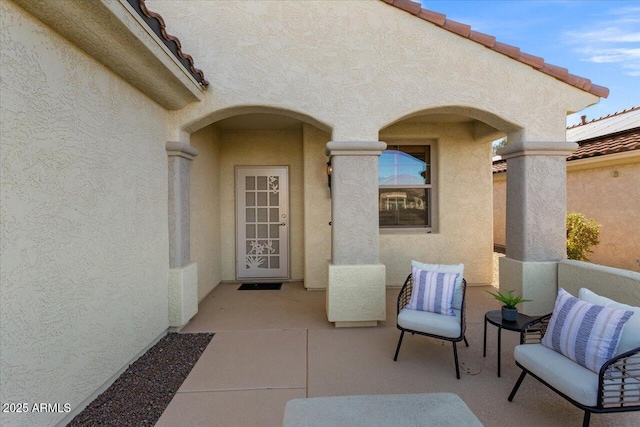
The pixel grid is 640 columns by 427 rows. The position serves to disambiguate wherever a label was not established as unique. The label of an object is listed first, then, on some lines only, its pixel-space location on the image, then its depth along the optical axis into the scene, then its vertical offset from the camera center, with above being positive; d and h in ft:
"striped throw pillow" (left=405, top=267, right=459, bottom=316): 12.46 -3.16
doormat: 22.84 -5.34
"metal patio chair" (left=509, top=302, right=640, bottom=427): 7.59 -4.22
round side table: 11.12 -3.97
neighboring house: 22.68 +1.61
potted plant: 11.55 -3.54
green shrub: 23.44 -2.08
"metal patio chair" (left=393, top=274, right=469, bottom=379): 11.50 -4.11
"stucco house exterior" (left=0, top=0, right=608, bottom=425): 8.24 +2.33
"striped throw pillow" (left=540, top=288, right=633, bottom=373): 7.98 -3.18
